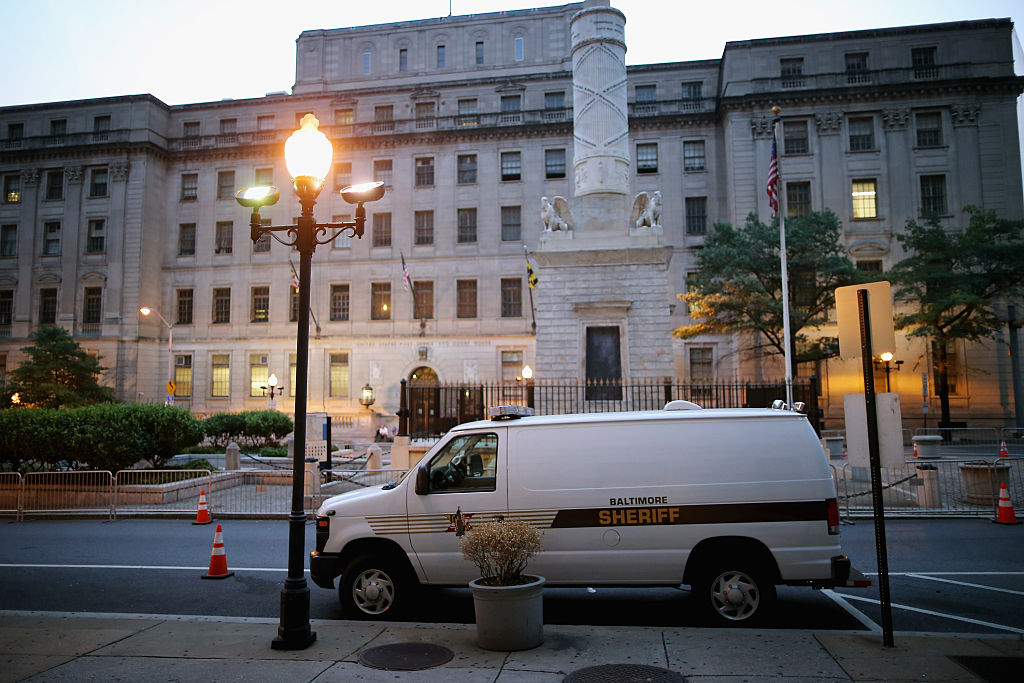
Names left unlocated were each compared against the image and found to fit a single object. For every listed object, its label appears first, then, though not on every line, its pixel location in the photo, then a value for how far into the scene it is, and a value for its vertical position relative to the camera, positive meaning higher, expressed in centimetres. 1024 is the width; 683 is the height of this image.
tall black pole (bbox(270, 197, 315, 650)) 663 -106
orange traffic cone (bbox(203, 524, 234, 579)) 1018 -214
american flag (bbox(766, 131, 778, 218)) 2225 +730
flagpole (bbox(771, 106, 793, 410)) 2073 +322
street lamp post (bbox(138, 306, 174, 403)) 4503 +414
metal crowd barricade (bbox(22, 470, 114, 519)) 1688 -183
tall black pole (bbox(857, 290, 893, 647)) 621 -48
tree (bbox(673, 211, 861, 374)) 3247 +616
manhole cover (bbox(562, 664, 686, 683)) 561 -212
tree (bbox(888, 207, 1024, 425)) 3266 +615
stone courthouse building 4028 +1412
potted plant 629 -156
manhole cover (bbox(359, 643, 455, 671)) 604 -215
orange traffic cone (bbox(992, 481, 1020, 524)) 1341 -200
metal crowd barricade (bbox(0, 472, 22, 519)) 1670 -190
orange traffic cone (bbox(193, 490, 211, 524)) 1509 -207
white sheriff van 727 -104
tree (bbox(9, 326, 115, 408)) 3772 +233
